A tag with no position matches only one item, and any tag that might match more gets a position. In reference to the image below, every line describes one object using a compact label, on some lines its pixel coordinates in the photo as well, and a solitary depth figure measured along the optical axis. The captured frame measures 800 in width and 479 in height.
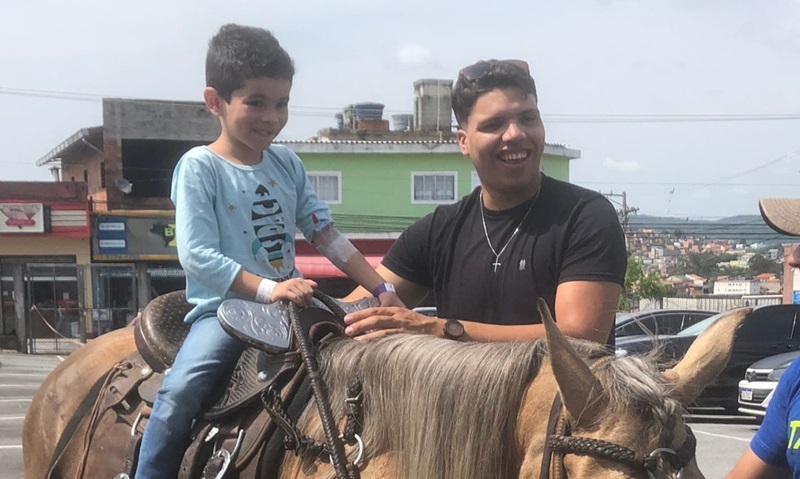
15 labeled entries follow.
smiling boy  2.69
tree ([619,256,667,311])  34.38
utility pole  40.43
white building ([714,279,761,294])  65.18
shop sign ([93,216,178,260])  25.81
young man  2.51
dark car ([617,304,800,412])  13.24
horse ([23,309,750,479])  1.80
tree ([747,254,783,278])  56.46
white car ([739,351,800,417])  11.48
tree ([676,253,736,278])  64.75
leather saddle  2.49
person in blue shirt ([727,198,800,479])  2.72
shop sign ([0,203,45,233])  24.46
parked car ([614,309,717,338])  15.01
